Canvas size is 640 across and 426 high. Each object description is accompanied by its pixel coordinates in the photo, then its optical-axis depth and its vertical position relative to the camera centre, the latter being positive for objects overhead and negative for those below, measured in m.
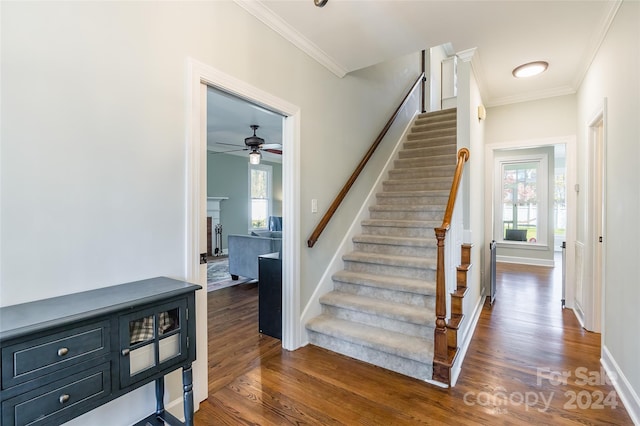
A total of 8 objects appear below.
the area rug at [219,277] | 4.78 -1.11
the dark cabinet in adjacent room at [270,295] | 2.88 -0.79
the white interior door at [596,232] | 2.98 -0.19
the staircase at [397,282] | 2.41 -0.65
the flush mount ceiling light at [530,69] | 3.20 +1.52
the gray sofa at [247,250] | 4.58 -0.60
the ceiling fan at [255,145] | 5.32 +1.18
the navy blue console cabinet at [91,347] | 0.99 -0.51
